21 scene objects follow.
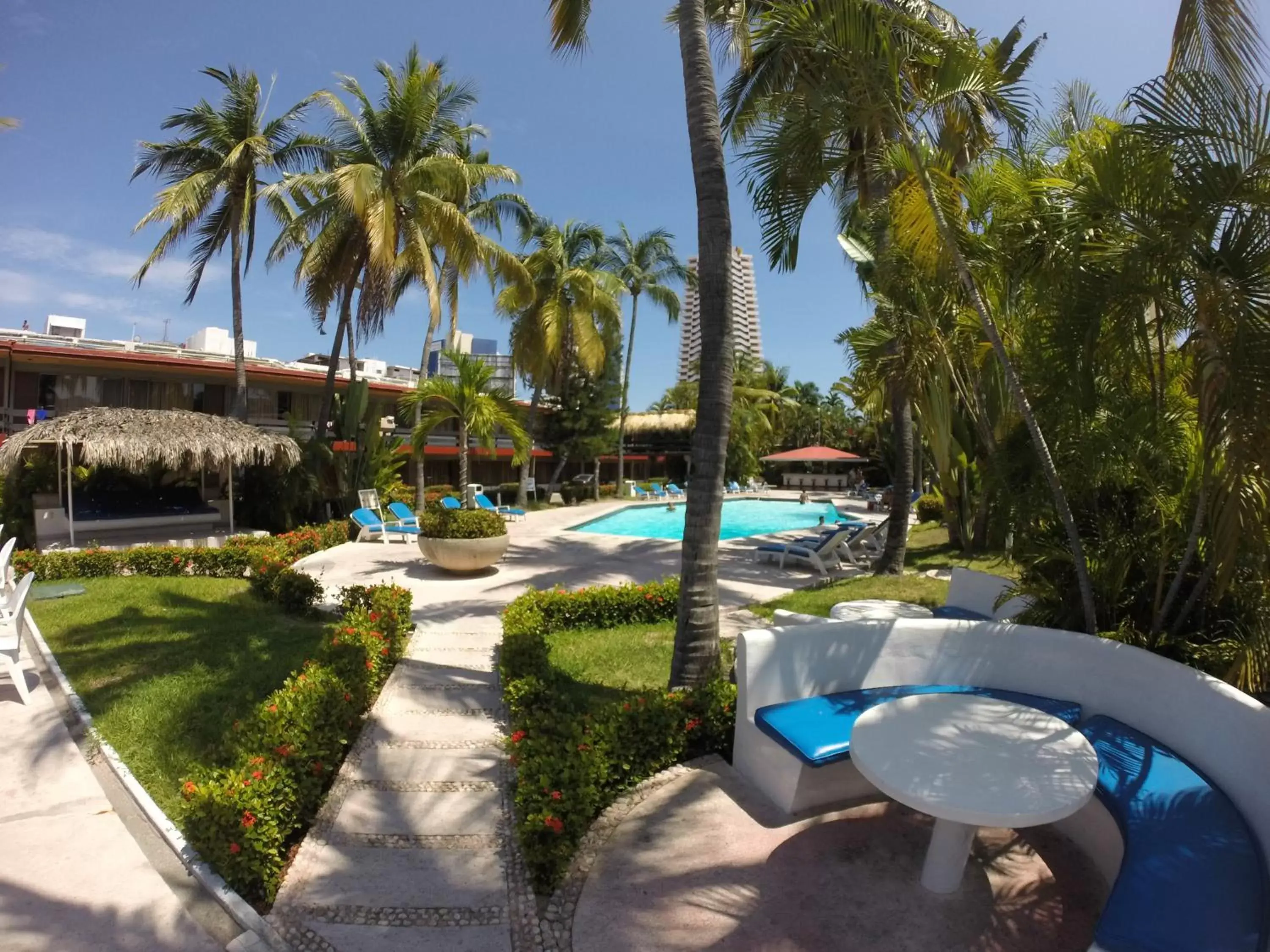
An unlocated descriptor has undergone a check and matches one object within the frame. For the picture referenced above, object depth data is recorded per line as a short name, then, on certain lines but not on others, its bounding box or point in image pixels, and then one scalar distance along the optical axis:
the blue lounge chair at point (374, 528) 14.20
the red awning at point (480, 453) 23.92
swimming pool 21.66
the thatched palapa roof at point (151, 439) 11.90
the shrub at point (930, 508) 20.28
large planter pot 10.30
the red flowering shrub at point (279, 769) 3.23
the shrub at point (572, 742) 3.35
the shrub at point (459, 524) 10.38
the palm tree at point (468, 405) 11.64
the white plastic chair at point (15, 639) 5.46
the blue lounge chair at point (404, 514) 14.57
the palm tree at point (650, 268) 27.47
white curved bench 3.29
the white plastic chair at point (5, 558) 7.46
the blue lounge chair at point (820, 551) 11.94
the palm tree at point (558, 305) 22.59
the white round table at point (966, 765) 2.79
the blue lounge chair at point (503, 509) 18.88
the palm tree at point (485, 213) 17.69
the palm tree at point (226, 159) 15.69
